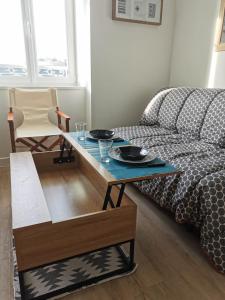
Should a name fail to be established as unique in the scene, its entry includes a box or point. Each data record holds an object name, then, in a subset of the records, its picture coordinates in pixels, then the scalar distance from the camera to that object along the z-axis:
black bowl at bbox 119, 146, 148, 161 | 1.35
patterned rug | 1.16
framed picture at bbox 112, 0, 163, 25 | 2.61
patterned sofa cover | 1.31
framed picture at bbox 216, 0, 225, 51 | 2.30
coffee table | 1.04
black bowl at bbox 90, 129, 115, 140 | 1.79
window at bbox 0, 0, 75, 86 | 2.59
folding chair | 2.41
